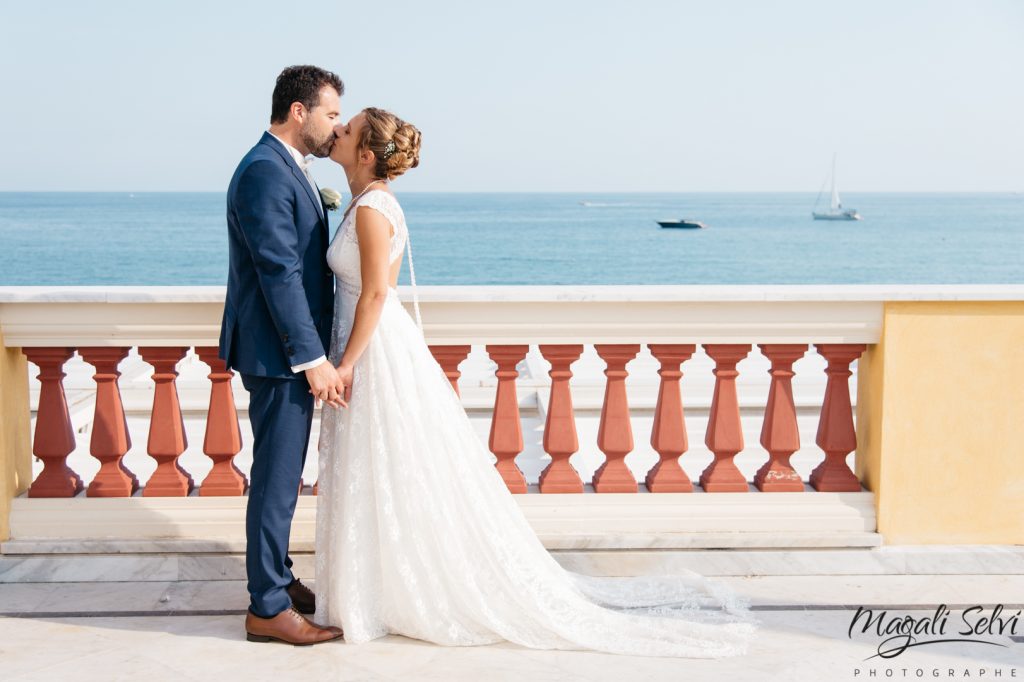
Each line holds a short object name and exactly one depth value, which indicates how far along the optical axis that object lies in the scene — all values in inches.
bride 123.6
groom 118.6
